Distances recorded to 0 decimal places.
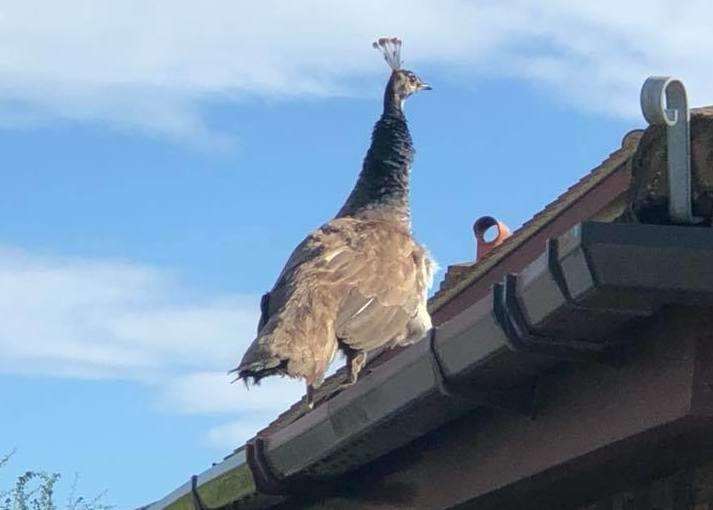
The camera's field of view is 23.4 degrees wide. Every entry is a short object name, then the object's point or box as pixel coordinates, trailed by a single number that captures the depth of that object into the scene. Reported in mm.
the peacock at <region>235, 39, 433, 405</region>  6469
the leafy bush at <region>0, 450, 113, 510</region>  11958
